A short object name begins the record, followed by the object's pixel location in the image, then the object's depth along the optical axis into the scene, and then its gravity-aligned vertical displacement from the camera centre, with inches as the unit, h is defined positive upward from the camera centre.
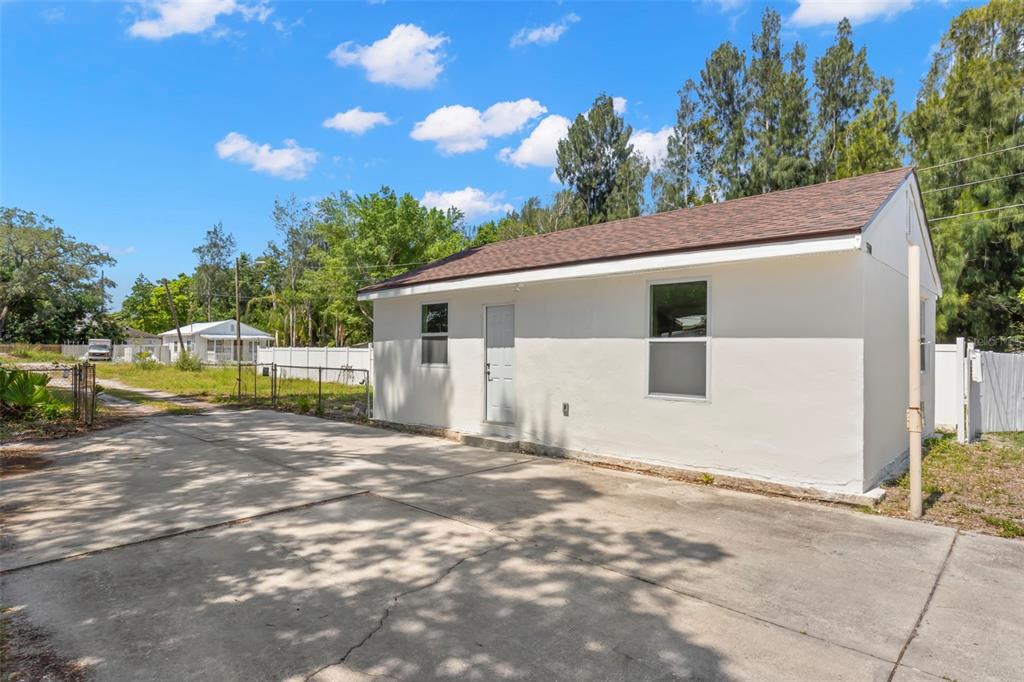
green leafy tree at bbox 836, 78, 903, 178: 763.4 +316.0
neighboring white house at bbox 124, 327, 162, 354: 1743.7 +30.7
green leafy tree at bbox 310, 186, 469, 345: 1137.4 +236.3
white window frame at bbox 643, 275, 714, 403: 245.0 +6.1
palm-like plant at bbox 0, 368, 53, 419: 388.2 -35.5
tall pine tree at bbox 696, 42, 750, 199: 1107.3 +523.2
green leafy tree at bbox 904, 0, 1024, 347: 637.9 +222.9
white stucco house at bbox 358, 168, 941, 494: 213.8 +7.1
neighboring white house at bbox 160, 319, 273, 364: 1632.6 +21.2
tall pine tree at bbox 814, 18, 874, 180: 999.6 +519.9
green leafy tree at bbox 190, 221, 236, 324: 2330.2 +330.7
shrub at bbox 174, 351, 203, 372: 1109.7 -33.9
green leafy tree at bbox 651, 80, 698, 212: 1200.2 +458.3
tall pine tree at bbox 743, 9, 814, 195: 972.6 +461.6
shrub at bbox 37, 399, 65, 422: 407.2 -50.9
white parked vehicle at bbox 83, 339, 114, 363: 1588.8 -12.6
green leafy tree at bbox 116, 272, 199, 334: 2549.2 +210.9
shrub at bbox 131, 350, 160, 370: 1179.5 -33.7
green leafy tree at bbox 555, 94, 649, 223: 1279.5 +483.4
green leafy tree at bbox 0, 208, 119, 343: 1656.0 +218.7
